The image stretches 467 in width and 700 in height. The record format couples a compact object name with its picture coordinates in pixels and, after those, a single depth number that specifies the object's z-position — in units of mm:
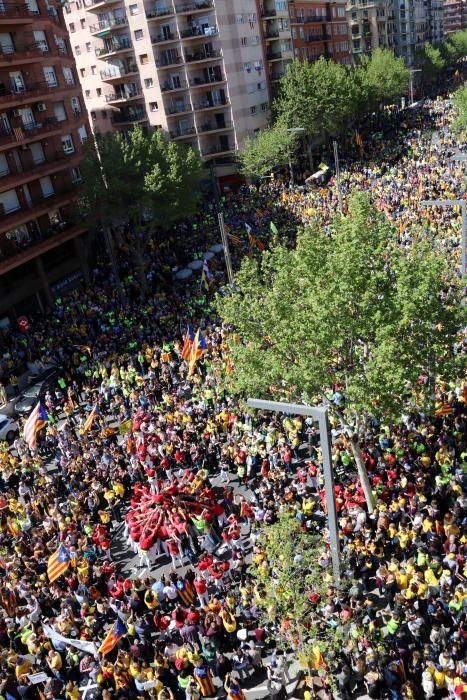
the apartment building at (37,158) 38219
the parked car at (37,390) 29391
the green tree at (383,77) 77188
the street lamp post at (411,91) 101475
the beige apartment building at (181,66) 59156
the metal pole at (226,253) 28967
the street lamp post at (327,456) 12109
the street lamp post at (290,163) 58000
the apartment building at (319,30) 74500
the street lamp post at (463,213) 23831
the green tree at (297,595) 12594
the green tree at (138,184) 39906
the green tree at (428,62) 107062
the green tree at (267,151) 57747
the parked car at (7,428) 27938
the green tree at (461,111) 53344
